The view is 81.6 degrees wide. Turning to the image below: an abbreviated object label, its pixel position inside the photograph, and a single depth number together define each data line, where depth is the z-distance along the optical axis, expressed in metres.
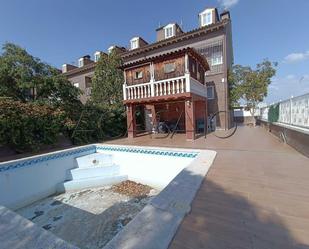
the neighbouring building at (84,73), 22.26
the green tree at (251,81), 16.16
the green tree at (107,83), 14.27
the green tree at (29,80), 9.88
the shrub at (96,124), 10.41
